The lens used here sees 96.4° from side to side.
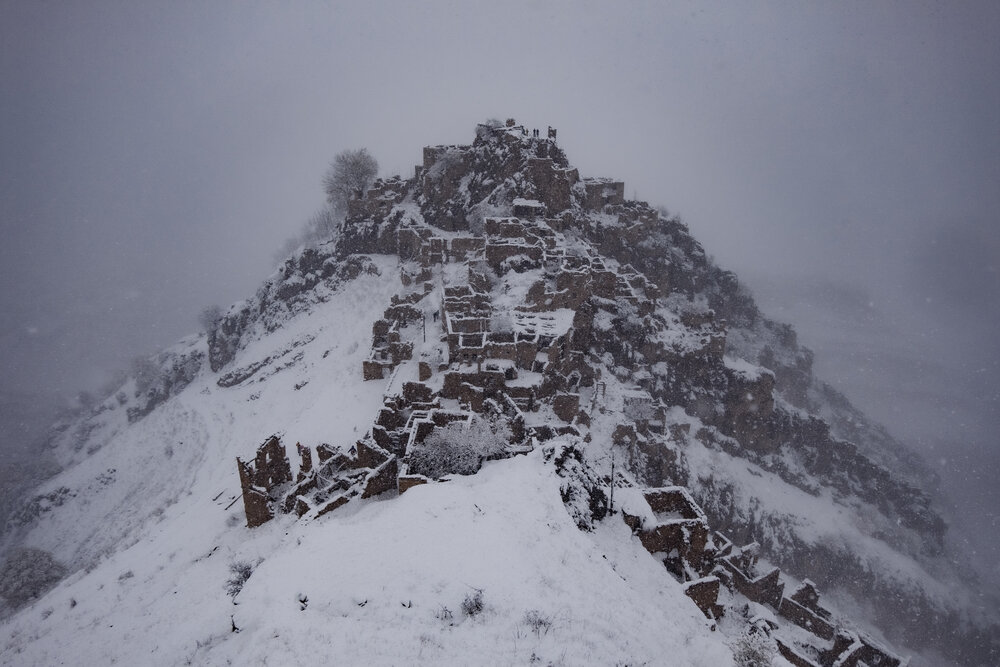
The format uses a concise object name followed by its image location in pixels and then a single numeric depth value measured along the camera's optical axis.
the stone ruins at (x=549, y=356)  22.14
